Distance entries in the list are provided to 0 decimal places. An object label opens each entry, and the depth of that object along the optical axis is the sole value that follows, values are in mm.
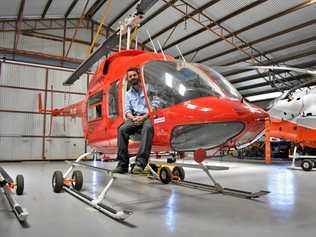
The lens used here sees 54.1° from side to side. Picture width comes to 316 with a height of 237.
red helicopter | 3503
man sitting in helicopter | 3598
